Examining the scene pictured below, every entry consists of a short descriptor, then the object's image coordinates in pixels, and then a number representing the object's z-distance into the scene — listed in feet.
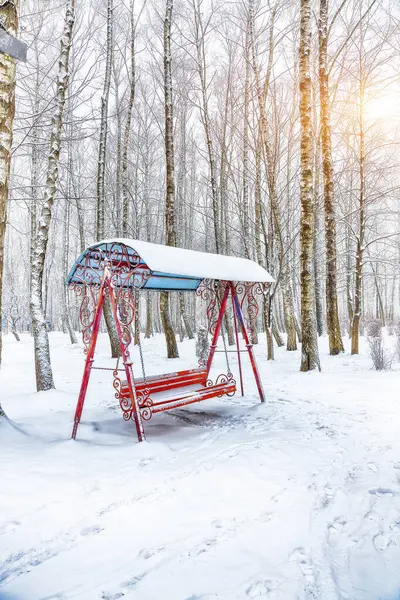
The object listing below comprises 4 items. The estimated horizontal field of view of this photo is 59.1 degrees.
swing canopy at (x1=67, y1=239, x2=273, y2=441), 13.58
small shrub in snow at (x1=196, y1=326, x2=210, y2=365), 31.14
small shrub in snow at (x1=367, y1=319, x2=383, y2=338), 34.74
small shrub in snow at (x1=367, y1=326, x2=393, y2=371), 25.69
